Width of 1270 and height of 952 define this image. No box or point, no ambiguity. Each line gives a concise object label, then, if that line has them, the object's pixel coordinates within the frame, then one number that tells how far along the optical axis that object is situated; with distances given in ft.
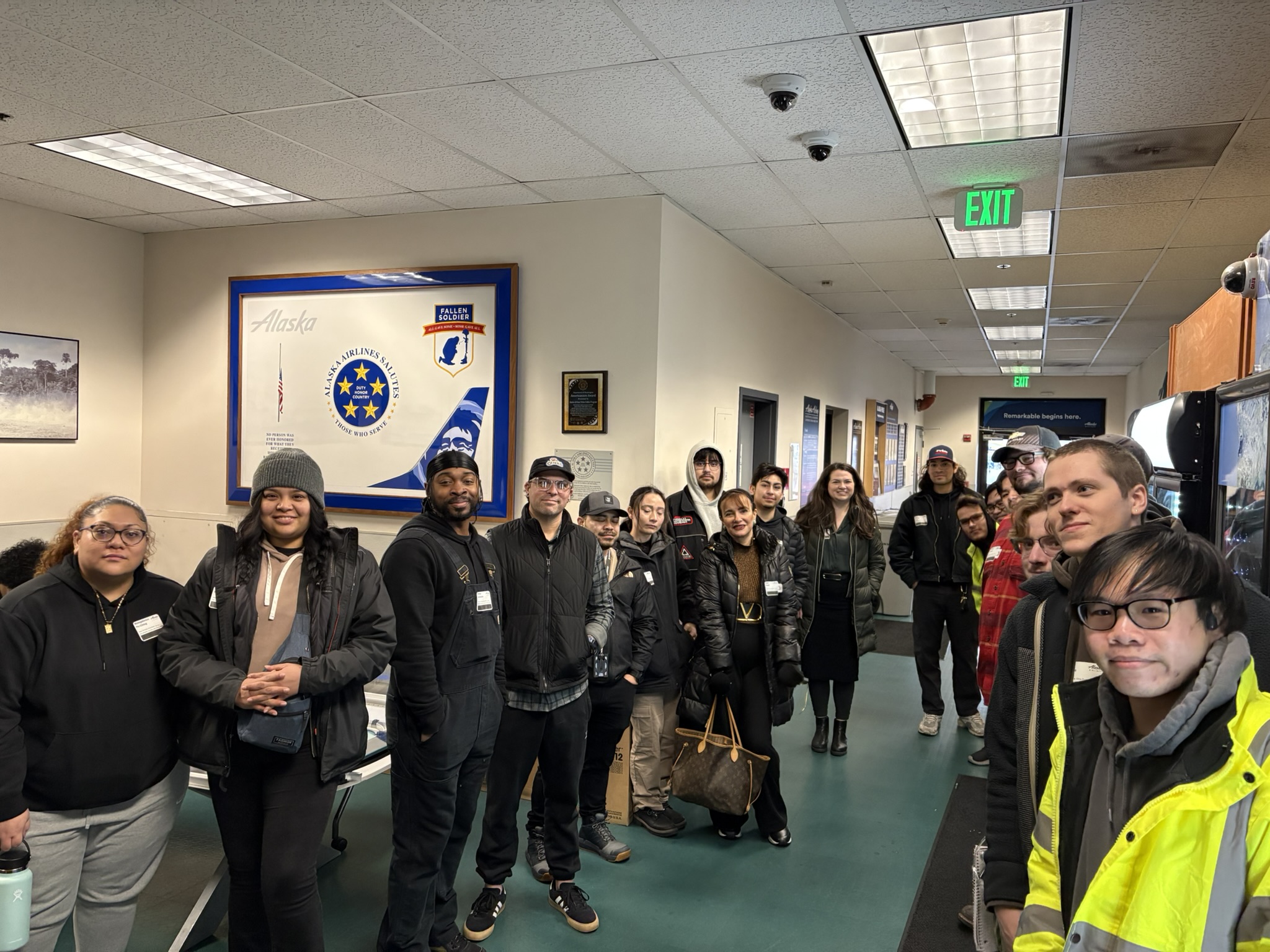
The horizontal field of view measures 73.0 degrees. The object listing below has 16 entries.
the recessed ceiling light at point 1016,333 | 32.50
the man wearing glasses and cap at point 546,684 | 9.53
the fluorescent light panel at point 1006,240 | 16.96
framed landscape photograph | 16.87
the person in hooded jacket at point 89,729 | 6.67
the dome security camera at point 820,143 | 12.00
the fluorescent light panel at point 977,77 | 9.18
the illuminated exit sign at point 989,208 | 13.80
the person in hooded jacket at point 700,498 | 15.20
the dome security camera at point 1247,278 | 6.32
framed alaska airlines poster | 16.40
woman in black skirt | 15.33
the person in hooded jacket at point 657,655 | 12.15
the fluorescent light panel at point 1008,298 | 24.41
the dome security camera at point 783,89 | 10.07
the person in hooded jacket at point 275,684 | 7.06
